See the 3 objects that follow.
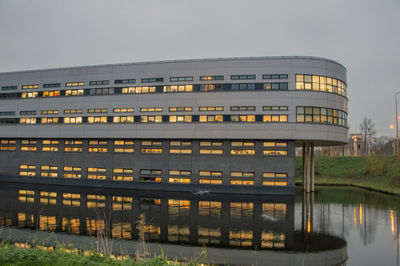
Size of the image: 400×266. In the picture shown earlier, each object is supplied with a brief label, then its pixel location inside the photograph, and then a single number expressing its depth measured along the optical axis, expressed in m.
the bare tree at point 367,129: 85.31
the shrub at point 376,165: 55.19
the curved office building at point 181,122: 41.41
